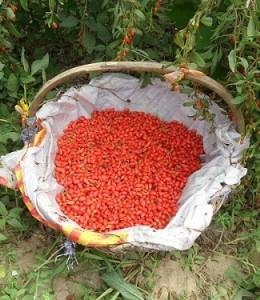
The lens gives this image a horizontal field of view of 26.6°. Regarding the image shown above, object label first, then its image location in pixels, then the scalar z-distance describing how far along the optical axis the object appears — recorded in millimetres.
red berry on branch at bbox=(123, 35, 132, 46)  1510
